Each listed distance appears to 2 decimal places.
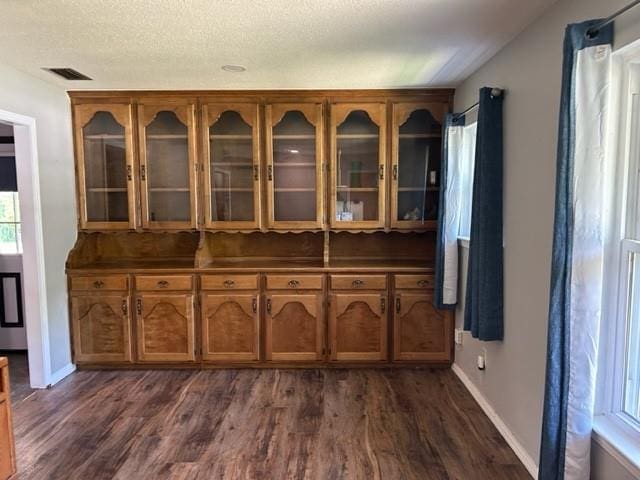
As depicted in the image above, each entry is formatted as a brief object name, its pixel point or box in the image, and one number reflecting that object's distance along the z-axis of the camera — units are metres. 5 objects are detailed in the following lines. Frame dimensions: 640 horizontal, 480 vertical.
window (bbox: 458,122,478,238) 3.25
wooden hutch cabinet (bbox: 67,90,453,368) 3.55
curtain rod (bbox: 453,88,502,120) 2.50
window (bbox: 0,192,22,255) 3.98
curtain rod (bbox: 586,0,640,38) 1.46
